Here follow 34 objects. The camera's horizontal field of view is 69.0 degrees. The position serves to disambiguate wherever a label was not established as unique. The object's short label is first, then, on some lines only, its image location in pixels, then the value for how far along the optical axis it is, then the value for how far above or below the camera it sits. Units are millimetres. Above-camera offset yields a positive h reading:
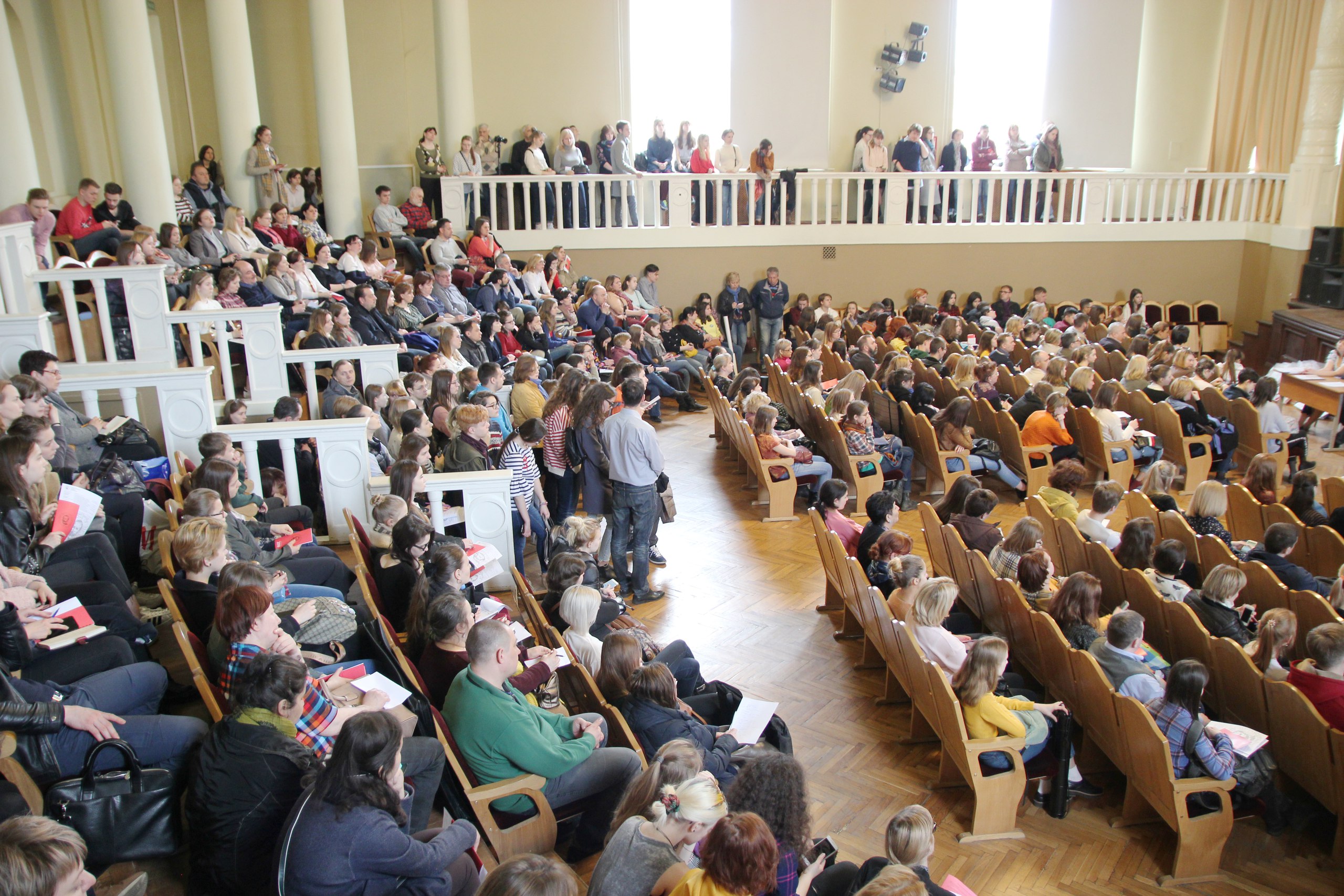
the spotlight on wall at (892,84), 14461 +1112
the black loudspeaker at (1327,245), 12016 -1070
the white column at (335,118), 10539 +548
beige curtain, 12992 +1005
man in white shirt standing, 5484 -1730
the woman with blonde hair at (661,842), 2496 -1693
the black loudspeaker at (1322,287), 11812 -1561
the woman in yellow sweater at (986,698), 3654 -1948
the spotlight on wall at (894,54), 14391 +1523
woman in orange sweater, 7375 -1979
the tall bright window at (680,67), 14109 +1378
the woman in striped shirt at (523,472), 5688 -1717
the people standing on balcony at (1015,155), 14242 +73
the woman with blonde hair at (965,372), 8586 -1790
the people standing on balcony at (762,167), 12727 -47
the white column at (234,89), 9336 +777
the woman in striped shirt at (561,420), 6023 -1518
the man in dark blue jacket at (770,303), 12391 -1707
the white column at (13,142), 6520 +213
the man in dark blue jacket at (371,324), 7832 -1205
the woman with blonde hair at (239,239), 8352 -558
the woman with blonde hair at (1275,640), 3932 -1888
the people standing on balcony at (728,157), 13188 +95
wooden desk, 8578 -2062
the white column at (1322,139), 12055 +203
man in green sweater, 3213 -1825
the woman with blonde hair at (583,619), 4004 -1793
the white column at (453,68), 12156 +1212
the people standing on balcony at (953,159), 13883 +26
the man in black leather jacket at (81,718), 2779 -1591
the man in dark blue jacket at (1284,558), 4734 -1938
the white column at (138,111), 7910 +492
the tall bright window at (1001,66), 14688 +1380
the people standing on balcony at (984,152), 14281 +114
